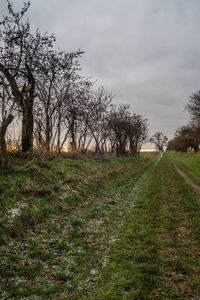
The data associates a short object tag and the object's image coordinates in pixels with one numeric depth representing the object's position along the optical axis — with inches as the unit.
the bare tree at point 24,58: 404.9
